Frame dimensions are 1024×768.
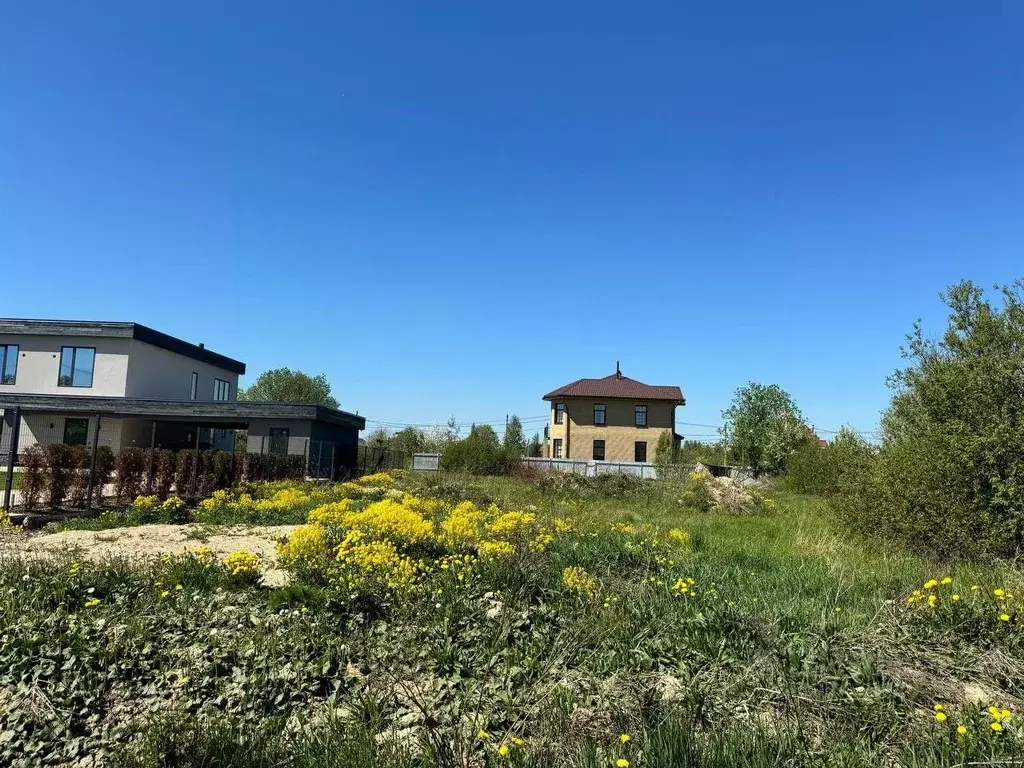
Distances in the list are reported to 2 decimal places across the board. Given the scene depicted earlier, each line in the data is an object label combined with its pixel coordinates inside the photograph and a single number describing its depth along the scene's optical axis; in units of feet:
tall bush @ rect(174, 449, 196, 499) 55.06
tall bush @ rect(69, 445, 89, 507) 46.93
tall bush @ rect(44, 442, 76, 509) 45.55
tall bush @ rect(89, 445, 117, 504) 49.14
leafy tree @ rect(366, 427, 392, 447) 153.17
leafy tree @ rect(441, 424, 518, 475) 107.86
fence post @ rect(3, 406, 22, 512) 40.10
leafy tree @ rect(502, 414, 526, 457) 183.03
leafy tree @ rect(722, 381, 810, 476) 134.72
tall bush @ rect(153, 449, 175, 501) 53.31
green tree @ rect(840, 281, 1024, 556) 26.71
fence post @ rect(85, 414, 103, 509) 46.20
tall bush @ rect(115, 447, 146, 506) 50.01
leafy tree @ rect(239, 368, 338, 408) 215.51
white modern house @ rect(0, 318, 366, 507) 84.53
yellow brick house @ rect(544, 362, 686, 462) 151.12
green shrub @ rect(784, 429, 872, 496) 68.29
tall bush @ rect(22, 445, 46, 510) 44.75
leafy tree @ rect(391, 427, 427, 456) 156.87
